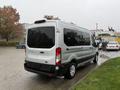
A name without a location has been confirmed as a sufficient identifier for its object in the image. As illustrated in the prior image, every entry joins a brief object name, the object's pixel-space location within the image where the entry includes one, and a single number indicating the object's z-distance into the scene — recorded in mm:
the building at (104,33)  32973
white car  13187
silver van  3484
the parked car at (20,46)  18989
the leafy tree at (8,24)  23093
